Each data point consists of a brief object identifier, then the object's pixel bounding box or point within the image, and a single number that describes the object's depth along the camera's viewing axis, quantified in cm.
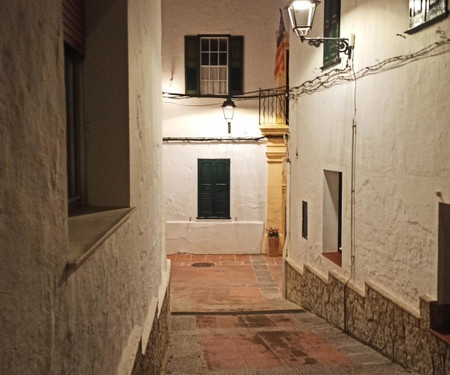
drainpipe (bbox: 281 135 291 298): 1227
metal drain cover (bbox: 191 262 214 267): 1641
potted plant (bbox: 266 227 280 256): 1755
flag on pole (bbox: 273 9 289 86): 1563
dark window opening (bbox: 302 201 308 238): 1098
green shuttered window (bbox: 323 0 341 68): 886
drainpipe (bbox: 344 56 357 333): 824
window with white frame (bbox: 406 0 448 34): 552
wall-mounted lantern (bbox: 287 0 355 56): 755
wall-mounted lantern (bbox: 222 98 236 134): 1675
